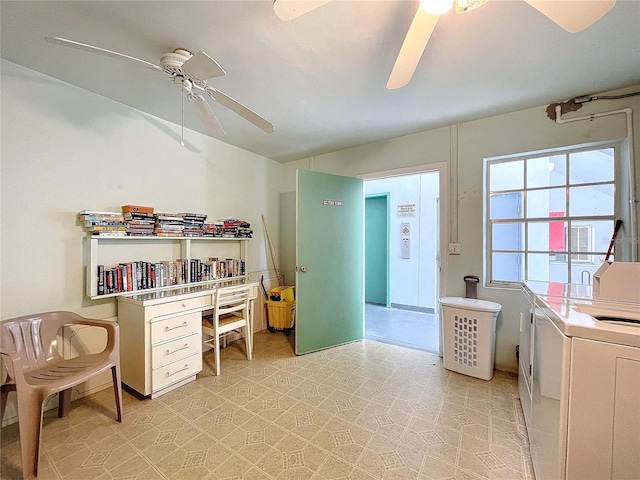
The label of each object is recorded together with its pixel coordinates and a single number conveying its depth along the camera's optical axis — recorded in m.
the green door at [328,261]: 2.88
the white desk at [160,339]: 1.99
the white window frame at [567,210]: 2.06
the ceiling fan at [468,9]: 0.96
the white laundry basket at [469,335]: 2.28
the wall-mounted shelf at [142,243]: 2.03
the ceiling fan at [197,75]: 1.30
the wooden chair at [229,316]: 2.42
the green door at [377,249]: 4.95
